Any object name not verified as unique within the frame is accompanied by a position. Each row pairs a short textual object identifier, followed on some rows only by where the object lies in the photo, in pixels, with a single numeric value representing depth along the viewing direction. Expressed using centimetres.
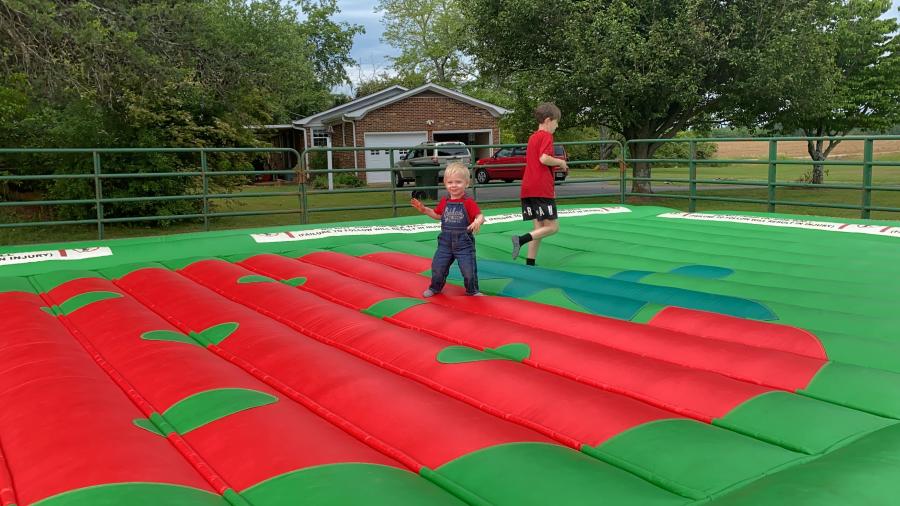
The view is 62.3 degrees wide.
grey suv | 1753
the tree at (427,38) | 5038
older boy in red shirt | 577
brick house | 2889
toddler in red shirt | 453
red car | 2281
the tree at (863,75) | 2381
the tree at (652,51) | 1766
